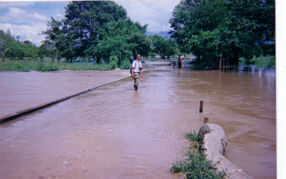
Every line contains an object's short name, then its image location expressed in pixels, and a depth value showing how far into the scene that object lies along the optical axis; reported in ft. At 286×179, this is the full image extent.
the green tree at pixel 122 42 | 102.66
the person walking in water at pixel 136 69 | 37.96
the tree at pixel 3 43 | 130.18
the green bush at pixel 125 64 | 103.91
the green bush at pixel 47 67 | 90.43
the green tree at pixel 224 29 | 71.34
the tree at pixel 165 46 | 223.71
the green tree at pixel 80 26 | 132.87
